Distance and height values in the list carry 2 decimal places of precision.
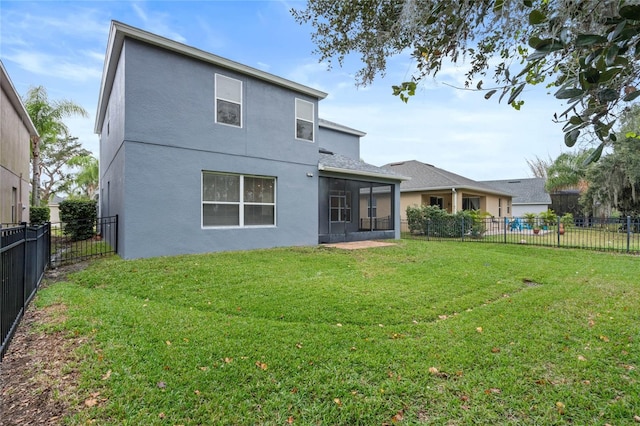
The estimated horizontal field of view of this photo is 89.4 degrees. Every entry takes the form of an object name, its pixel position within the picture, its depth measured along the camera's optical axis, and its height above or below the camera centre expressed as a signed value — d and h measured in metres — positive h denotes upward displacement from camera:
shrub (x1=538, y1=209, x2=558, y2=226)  18.85 +0.01
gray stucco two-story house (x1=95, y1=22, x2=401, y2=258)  8.36 +1.93
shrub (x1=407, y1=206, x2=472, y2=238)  16.36 -0.30
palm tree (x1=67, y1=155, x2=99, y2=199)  30.59 +4.42
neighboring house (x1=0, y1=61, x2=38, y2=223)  11.83 +2.75
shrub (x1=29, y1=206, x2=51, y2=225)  16.72 +0.14
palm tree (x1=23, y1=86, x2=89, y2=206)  18.45 +6.11
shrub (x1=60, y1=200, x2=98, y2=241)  12.40 +0.06
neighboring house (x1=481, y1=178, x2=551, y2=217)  31.25 +1.82
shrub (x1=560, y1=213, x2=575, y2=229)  17.92 -0.16
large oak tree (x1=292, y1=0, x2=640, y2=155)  2.16 +2.13
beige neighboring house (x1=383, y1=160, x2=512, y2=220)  20.00 +1.65
